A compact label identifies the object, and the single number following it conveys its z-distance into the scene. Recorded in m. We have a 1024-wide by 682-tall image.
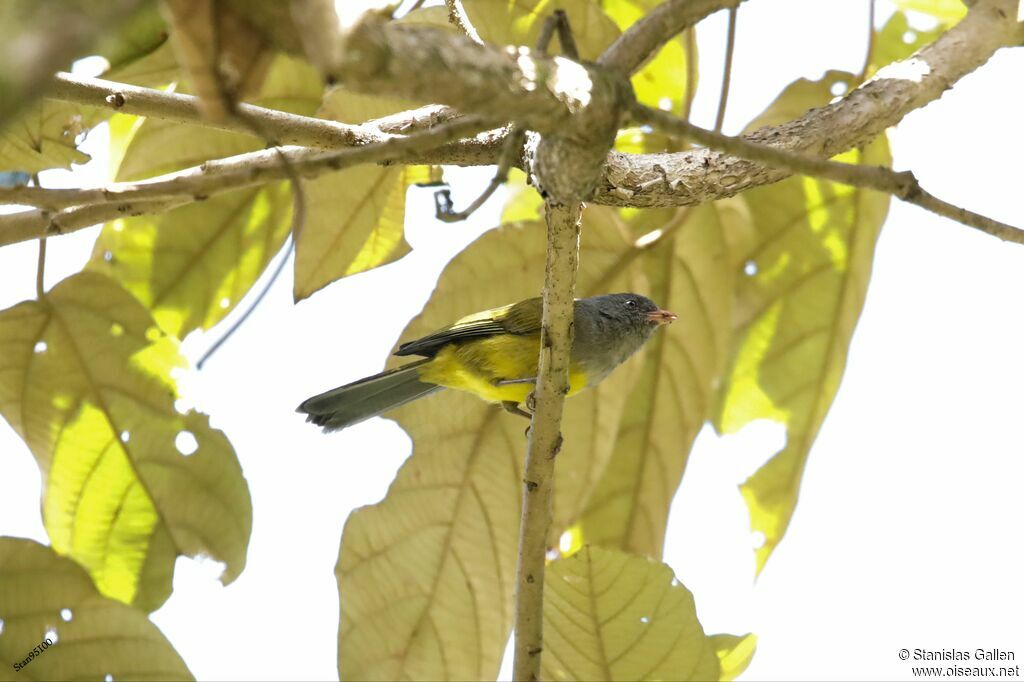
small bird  7.41
